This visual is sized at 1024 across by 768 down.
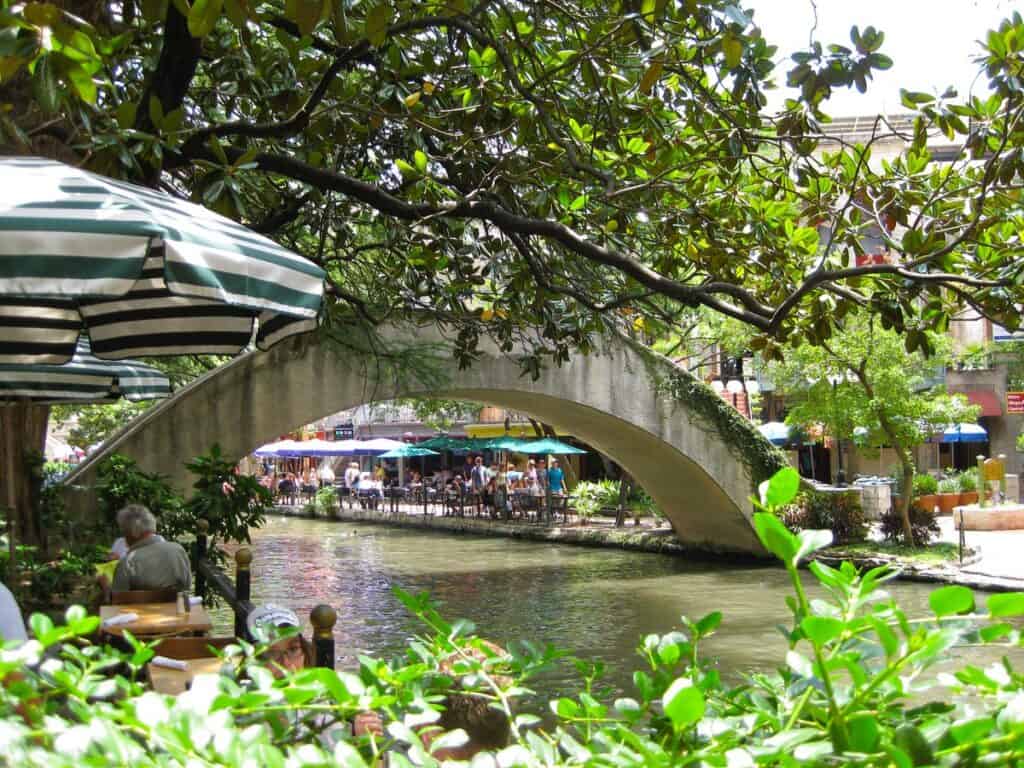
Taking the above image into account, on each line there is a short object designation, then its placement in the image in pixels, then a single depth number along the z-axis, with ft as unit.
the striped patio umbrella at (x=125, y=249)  10.66
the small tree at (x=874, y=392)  57.47
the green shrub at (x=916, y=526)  58.65
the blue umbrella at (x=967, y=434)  96.32
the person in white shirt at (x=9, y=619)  11.99
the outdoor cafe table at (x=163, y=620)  17.25
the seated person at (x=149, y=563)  20.88
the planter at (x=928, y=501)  76.43
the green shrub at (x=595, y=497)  85.02
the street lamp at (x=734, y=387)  84.74
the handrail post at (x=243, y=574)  19.17
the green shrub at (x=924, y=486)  78.95
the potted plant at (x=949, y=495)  80.59
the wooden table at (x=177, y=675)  13.24
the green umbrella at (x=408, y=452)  107.95
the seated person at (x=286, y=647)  12.28
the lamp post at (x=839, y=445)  59.98
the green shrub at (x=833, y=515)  61.46
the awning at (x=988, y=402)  103.19
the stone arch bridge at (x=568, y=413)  47.24
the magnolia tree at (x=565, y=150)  17.42
